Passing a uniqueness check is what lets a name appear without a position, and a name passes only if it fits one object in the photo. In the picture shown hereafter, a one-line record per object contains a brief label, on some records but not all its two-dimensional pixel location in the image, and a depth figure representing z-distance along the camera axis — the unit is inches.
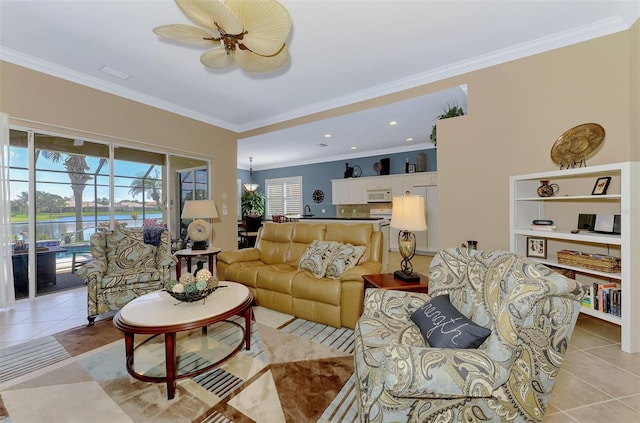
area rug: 60.3
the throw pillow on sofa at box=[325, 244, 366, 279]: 109.5
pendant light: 330.1
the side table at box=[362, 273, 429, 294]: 83.3
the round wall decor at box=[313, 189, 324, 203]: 331.9
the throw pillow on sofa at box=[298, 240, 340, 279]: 112.5
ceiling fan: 67.3
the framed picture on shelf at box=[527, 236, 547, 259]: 109.9
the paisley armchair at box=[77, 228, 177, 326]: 106.7
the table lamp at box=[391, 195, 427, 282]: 90.3
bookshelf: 80.4
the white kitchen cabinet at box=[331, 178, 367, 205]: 294.4
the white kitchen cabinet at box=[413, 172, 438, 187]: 250.1
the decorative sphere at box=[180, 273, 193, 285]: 79.6
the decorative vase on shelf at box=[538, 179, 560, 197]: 103.0
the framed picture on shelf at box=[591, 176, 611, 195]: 89.4
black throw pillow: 47.9
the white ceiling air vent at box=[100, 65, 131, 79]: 128.5
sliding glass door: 128.9
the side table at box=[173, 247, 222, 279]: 141.4
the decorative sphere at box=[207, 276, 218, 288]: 81.5
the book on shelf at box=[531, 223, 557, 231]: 101.3
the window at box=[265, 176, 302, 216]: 352.8
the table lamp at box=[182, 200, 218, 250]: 147.4
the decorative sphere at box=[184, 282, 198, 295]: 76.6
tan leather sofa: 100.0
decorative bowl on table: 76.4
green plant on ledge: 137.3
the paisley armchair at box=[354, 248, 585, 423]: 41.8
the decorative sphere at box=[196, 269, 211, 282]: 81.8
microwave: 276.5
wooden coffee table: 65.1
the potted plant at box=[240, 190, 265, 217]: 359.9
